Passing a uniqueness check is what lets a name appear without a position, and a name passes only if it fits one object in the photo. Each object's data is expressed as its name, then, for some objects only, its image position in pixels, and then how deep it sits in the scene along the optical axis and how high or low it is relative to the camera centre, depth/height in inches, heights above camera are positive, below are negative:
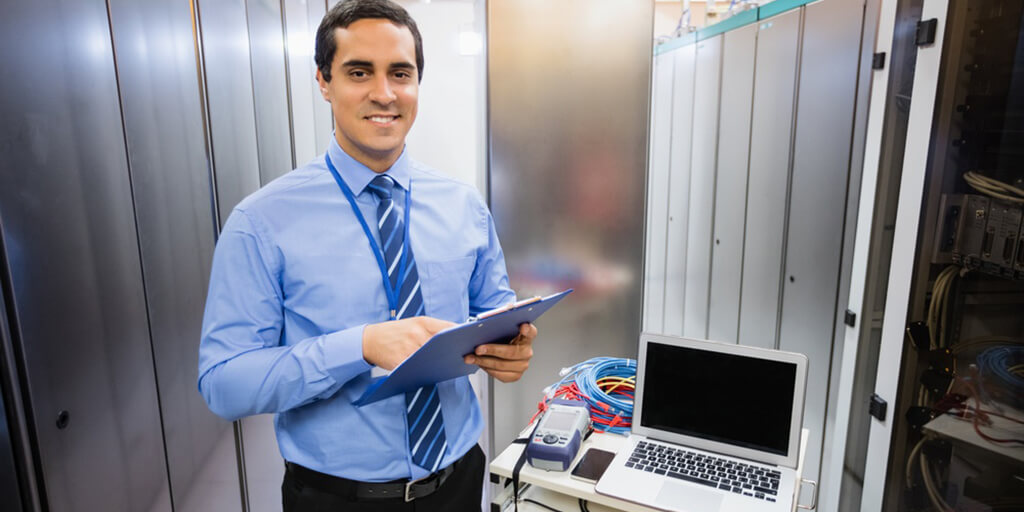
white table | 56.3 -31.2
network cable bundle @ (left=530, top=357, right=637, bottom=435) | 68.6 -28.4
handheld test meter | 58.6 -27.9
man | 42.6 -11.0
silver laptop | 54.6 -27.0
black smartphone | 57.8 -30.3
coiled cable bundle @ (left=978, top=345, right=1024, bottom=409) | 61.2 -22.4
